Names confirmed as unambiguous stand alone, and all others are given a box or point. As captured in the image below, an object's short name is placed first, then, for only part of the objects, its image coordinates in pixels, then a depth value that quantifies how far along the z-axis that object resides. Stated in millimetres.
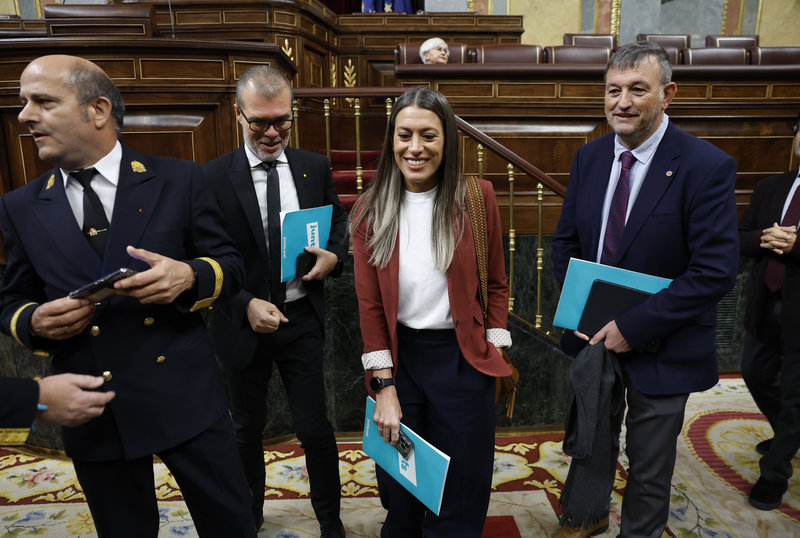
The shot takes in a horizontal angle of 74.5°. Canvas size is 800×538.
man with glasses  1698
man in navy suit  1523
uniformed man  1172
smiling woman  1447
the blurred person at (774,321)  2215
